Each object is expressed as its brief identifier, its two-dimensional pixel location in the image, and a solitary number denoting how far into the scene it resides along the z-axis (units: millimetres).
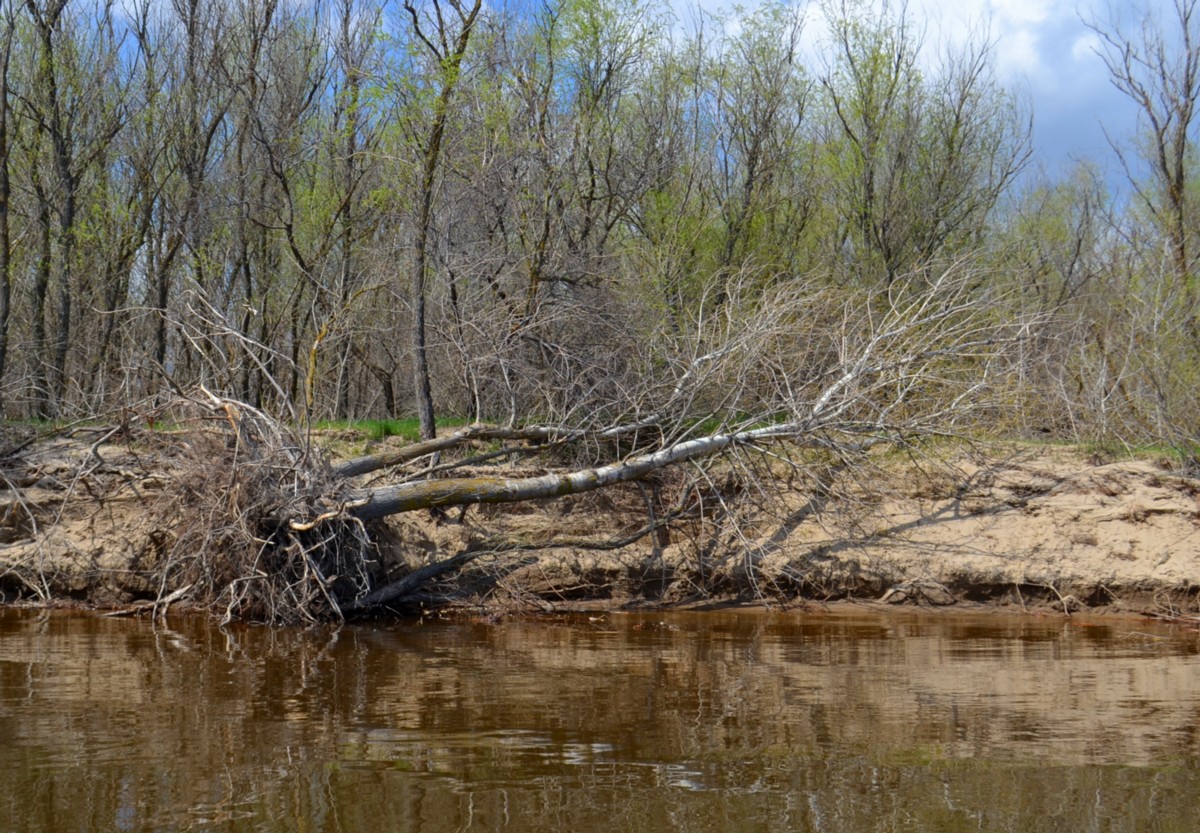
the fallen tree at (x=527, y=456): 9820
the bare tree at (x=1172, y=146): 19031
